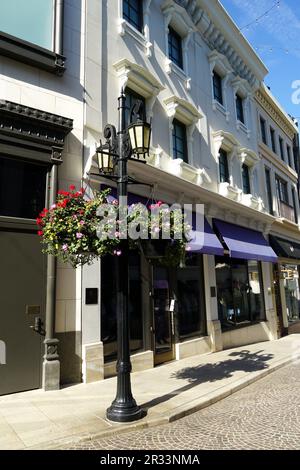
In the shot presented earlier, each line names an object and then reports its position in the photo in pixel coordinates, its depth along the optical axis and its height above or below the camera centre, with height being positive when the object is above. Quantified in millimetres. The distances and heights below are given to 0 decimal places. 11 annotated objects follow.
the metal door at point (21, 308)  6309 -130
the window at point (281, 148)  20641 +8211
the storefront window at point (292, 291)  17828 +130
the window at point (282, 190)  19203 +5562
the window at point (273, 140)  19609 +8267
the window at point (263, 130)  18453 +8293
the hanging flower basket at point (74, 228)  5109 +999
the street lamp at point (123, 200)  5129 +1470
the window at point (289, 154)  21578 +8300
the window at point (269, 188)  17859 +5212
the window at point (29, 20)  7223 +5711
